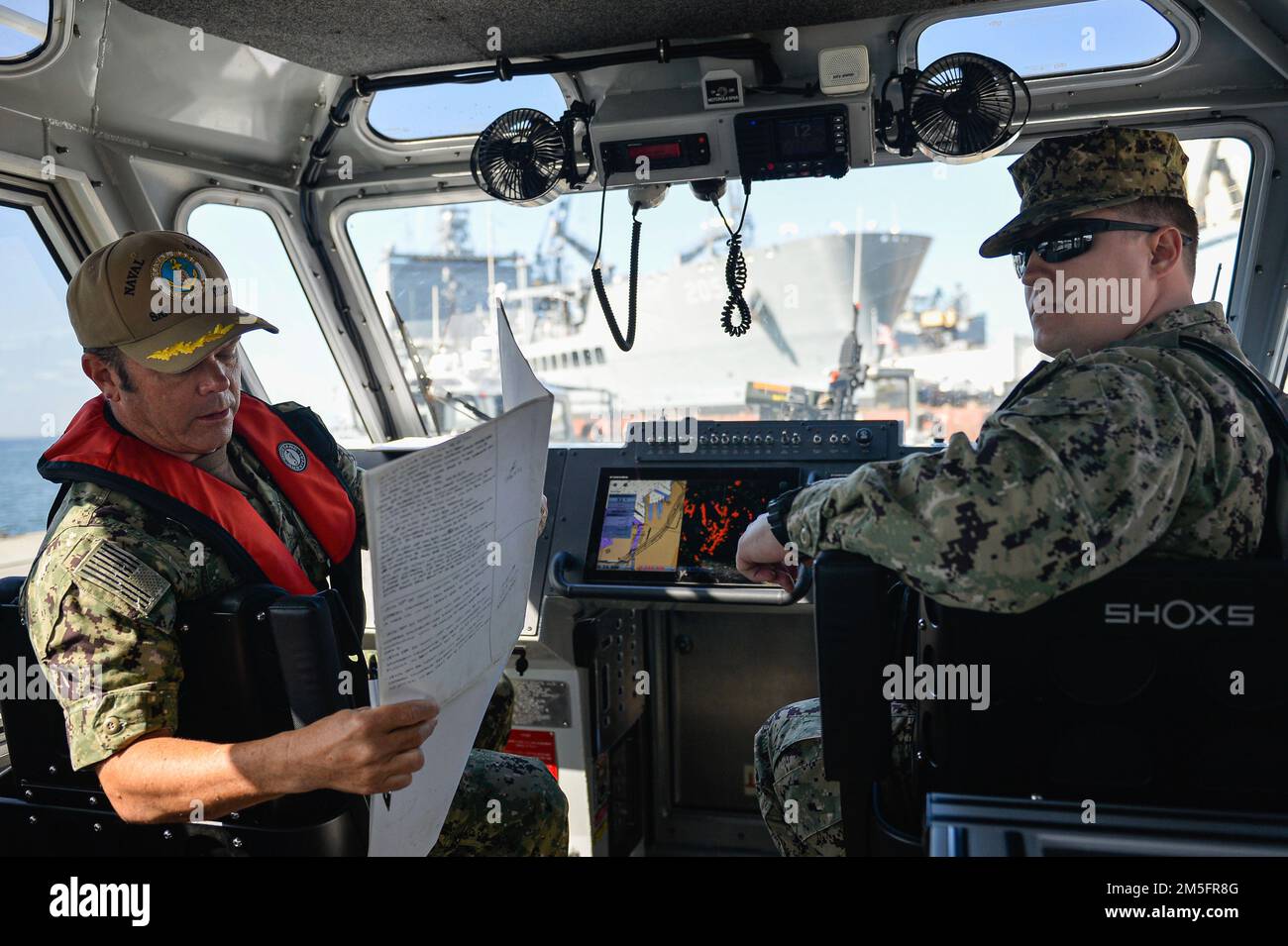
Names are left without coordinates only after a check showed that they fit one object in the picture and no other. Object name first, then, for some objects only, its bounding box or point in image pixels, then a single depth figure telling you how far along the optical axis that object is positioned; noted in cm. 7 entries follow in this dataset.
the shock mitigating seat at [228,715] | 135
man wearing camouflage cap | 121
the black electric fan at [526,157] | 262
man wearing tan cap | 125
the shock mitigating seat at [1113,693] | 118
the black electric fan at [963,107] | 224
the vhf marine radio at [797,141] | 246
